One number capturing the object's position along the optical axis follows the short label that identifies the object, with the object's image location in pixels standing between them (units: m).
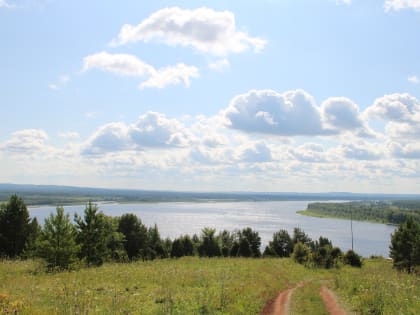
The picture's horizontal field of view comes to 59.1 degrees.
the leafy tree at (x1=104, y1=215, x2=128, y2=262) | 48.45
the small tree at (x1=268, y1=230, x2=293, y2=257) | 67.75
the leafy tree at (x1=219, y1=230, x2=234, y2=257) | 62.92
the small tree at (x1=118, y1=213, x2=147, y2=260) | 61.50
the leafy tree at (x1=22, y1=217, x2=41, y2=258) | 46.11
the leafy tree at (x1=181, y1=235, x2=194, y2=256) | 60.47
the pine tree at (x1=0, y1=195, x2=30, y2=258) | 46.38
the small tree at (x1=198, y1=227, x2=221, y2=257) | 60.28
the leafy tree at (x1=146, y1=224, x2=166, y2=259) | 61.36
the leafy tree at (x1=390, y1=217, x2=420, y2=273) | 46.38
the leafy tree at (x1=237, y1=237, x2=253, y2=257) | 62.26
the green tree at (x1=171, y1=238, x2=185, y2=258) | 60.34
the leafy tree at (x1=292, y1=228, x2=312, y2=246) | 73.28
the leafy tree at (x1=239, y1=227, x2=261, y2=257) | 63.78
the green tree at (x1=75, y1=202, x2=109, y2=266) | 34.56
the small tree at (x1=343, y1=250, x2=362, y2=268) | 43.38
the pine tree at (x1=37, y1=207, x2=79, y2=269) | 25.36
